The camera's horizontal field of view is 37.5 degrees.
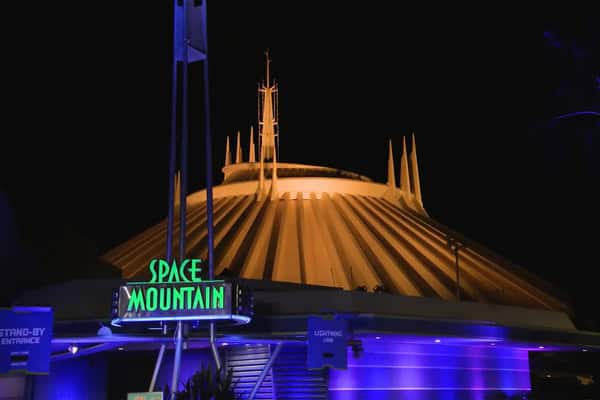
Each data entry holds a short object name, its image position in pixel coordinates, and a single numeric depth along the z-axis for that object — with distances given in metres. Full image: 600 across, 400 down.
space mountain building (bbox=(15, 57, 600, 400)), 21.70
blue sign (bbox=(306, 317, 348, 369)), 20.08
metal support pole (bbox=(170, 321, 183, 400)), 18.97
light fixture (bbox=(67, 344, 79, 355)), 22.06
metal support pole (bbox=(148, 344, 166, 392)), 19.15
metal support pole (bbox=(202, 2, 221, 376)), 19.55
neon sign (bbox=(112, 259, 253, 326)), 18.42
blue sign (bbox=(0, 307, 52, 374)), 18.16
